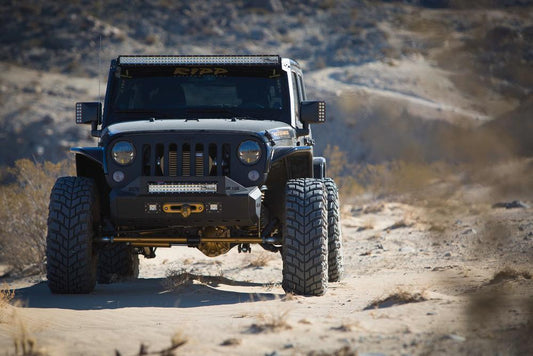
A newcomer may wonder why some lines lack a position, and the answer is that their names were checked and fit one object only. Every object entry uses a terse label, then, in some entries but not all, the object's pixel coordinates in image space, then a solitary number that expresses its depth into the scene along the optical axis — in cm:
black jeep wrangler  1471
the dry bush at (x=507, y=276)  1554
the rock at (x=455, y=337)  1020
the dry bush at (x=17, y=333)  1038
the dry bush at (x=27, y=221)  2725
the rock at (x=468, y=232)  2786
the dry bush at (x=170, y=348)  992
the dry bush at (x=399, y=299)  1345
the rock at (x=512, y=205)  3736
